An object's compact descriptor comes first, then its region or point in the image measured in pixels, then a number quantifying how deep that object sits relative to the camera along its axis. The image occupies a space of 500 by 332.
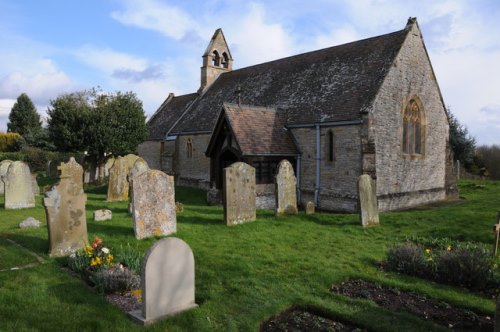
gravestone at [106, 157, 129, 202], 18.55
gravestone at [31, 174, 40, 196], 19.79
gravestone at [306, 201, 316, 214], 15.14
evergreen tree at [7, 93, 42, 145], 60.72
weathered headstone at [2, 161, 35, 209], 15.03
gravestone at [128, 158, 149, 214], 16.07
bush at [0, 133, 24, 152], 49.66
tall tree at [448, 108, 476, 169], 34.91
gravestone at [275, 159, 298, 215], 14.21
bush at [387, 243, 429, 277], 8.17
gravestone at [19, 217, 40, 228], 11.34
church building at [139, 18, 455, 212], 17.66
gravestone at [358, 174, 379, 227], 12.91
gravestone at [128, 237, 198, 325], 5.55
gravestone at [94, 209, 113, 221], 12.55
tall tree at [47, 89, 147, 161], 25.56
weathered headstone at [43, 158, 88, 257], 8.52
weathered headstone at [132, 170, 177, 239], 10.23
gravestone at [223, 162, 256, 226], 12.53
